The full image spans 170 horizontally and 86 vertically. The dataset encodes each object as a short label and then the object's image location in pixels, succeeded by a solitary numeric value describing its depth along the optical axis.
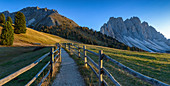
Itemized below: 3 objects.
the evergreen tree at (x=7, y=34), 27.69
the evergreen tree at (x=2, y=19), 46.81
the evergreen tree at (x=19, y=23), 41.22
